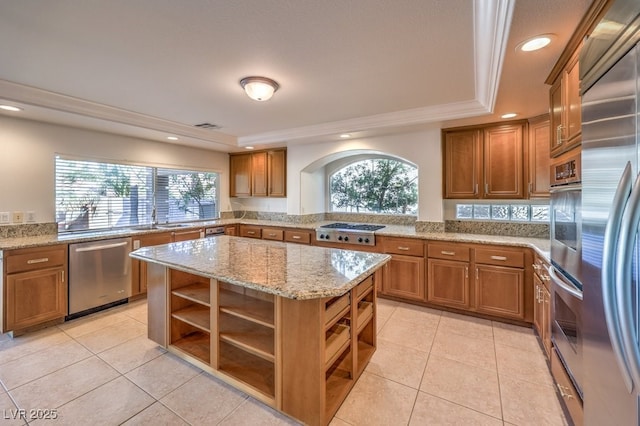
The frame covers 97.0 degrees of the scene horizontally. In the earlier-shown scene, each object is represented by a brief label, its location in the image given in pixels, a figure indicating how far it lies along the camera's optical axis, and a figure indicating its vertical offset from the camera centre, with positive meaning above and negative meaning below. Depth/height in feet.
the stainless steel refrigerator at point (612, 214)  2.50 +0.00
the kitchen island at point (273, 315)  5.29 -2.26
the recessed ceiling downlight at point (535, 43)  5.27 +3.31
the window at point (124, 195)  11.61 +0.97
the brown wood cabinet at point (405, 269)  11.21 -2.24
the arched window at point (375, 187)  14.38 +1.47
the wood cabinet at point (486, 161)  10.42 +2.06
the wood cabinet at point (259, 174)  16.30 +2.47
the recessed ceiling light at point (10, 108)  8.69 +3.36
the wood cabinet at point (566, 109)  5.58 +2.32
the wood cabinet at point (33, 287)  8.67 -2.34
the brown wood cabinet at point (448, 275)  10.39 -2.28
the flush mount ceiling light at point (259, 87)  7.76 +3.54
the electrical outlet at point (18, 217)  10.19 -0.07
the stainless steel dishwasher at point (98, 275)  10.09 -2.26
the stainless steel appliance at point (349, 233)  12.16 -0.85
